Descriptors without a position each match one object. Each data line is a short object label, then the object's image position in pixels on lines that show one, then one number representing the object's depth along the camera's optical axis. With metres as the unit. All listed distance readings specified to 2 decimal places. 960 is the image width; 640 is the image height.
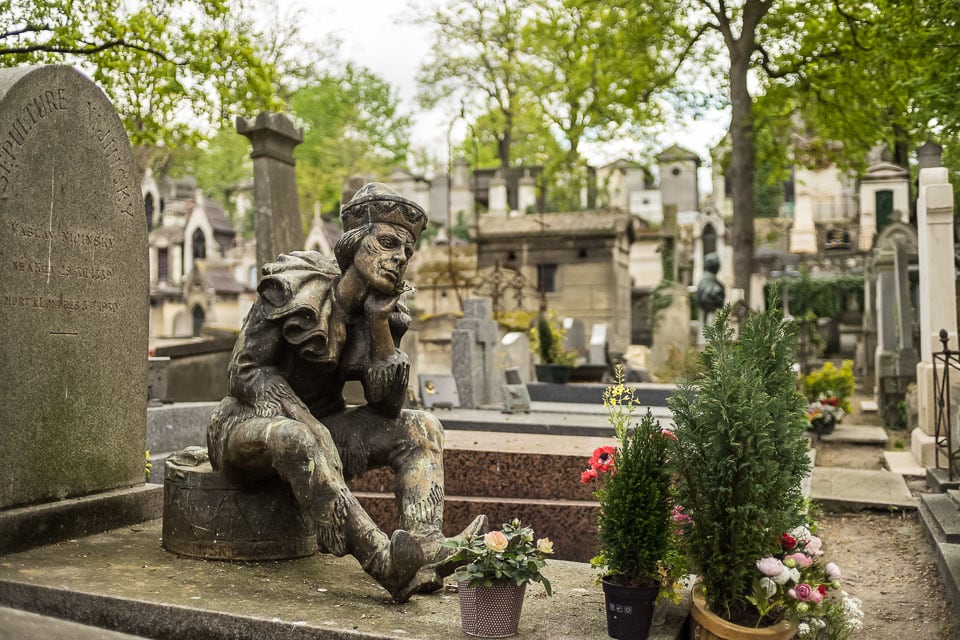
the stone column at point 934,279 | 10.38
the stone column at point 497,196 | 42.31
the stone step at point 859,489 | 8.12
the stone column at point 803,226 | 50.59
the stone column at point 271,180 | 10.89
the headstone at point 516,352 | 12.69
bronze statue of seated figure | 3.63
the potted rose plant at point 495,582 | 3.27
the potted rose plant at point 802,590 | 3.32
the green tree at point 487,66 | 33.72
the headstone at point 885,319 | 15.01
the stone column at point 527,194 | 46.23
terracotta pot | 3.28
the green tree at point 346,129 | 47.94
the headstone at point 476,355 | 10.98
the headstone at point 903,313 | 14.47
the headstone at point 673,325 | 21.98
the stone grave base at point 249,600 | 3.32
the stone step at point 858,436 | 12.24
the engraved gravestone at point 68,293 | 4.23
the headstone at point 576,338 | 17.88
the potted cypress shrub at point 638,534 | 3.35
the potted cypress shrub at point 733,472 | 3.36
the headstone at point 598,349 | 16.64
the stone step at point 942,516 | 6.16
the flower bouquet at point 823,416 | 12.43
